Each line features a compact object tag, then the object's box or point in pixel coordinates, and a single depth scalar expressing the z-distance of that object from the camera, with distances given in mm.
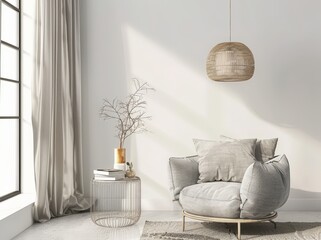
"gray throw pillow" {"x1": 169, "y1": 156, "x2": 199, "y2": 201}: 5070
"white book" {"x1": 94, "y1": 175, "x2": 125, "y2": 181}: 5027
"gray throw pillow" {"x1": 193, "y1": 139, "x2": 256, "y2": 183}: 5117
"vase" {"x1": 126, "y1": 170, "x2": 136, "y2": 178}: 5176
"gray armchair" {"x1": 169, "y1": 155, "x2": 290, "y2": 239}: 4539
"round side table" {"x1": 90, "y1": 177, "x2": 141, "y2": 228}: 5289
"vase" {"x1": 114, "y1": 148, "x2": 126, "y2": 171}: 5246
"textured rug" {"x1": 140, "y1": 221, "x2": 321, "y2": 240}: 4633
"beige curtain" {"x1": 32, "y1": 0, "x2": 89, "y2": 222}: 5266
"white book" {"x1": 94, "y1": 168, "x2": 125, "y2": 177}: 5027
